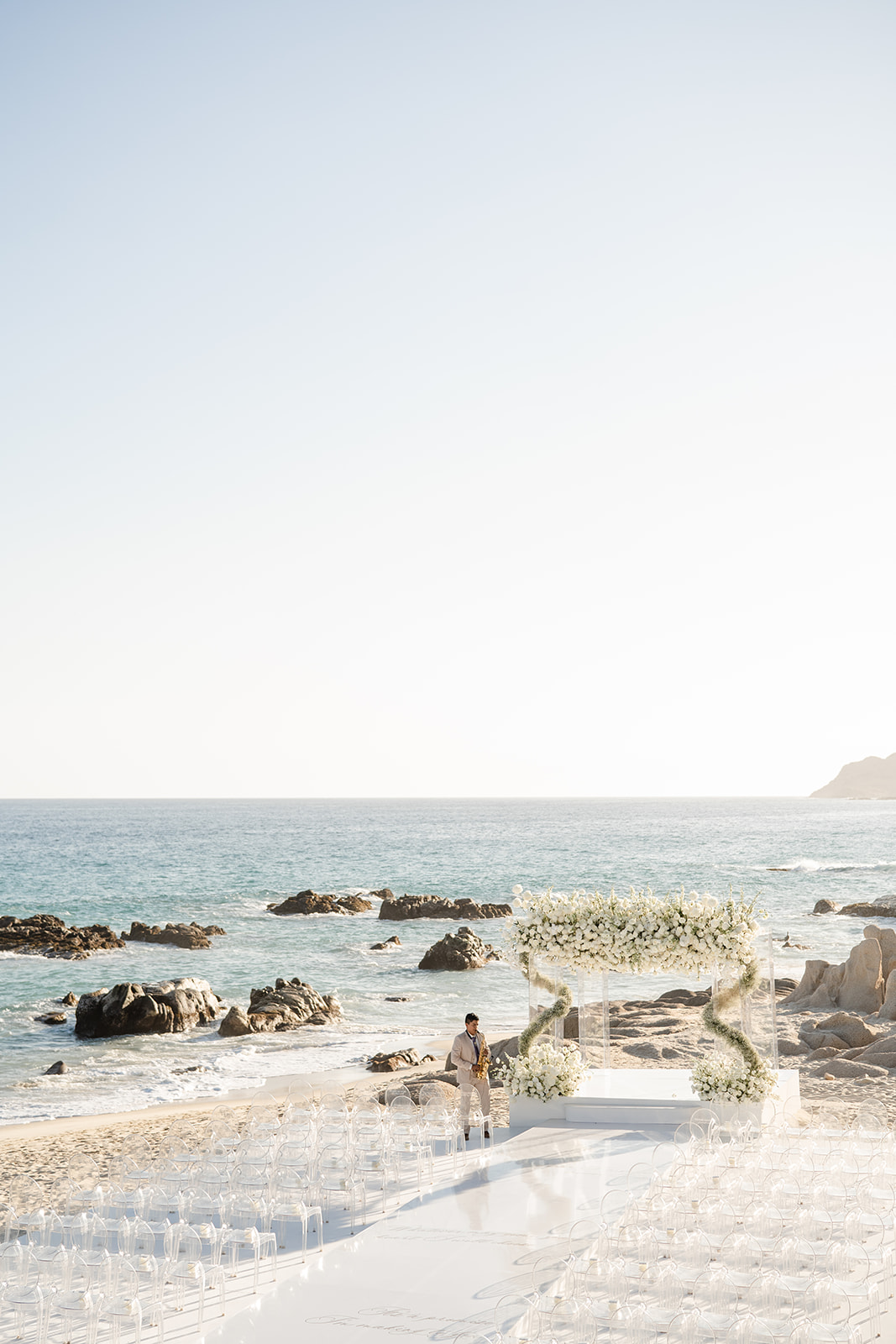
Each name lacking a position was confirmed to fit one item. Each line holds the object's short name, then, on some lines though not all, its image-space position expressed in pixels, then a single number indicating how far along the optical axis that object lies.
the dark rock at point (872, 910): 56.38
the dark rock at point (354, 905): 59.91
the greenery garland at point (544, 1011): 15.88
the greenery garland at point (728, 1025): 14.80
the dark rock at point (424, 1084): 19.17
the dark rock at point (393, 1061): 24.30
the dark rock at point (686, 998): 30.83
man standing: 14.52
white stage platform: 15.13
